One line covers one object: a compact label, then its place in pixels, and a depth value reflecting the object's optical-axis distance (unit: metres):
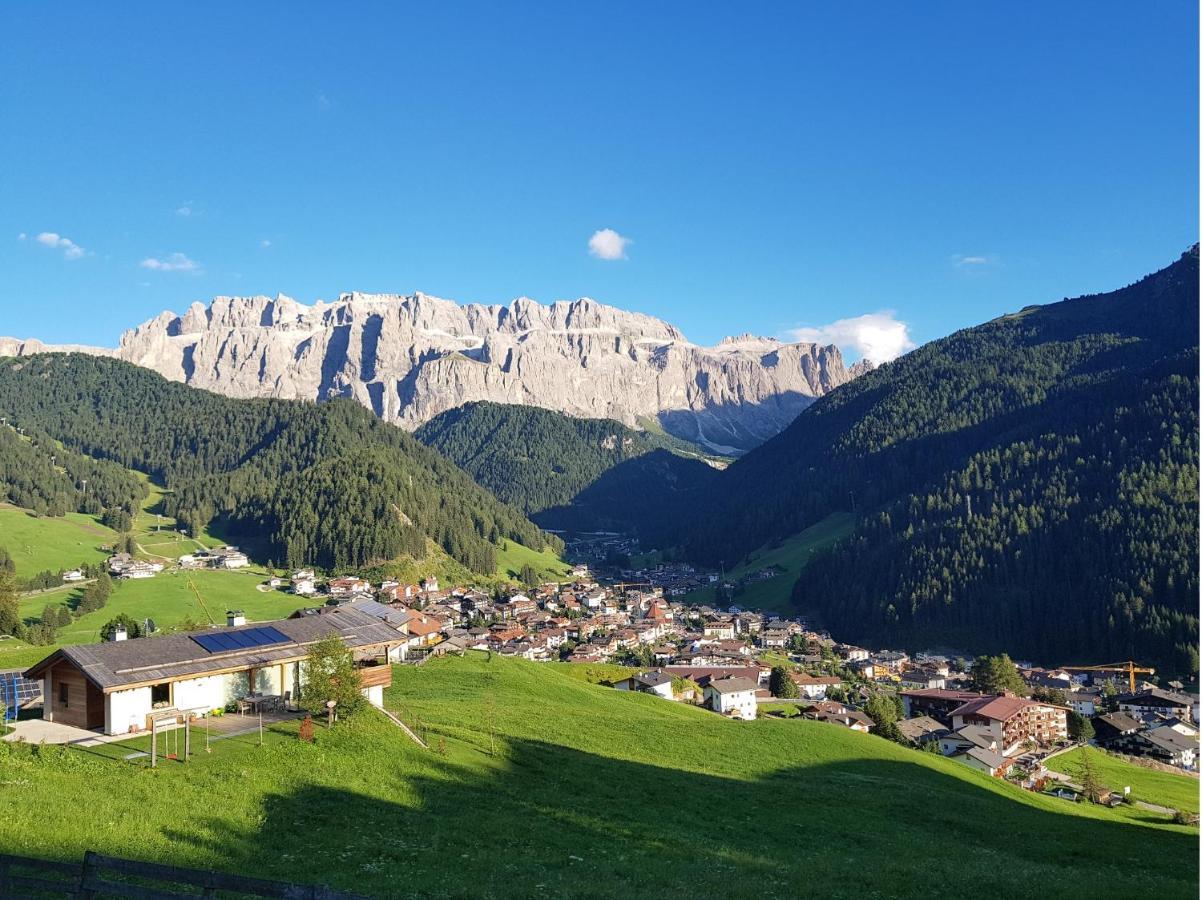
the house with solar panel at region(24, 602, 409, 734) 32.84
